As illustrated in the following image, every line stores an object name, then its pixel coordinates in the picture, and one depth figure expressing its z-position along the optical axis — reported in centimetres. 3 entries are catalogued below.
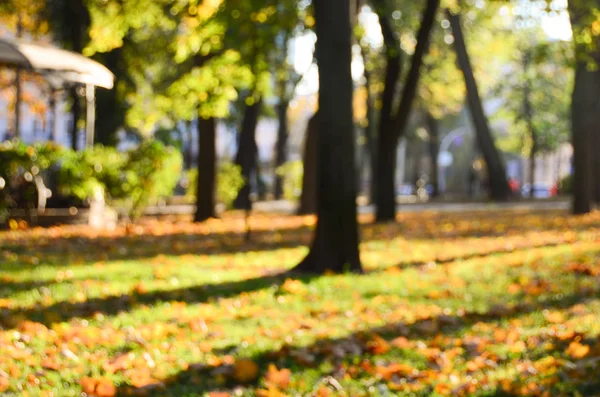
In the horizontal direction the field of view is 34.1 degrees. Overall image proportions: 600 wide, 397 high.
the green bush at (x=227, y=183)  2511
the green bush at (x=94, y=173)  1628
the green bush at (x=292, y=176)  3027
